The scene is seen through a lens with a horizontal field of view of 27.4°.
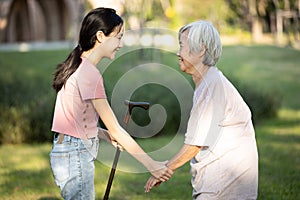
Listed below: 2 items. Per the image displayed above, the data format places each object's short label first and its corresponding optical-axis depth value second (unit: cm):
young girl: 325
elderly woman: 315
